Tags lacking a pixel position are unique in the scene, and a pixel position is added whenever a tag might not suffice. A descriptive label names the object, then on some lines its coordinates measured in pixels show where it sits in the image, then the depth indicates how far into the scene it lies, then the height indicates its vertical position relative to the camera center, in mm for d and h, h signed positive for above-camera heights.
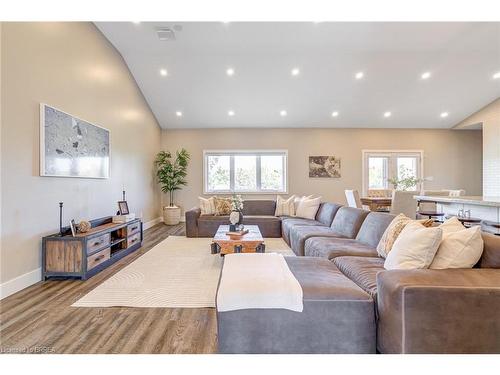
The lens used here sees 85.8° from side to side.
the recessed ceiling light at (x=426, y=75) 6023 +2541
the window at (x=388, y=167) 8352 +637
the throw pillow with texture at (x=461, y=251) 1818 -435
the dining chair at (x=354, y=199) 5906 -256
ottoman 1635 -861
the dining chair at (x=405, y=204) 5473 -340
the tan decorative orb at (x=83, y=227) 3549 -519
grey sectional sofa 1479 -759
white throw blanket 1640 -644
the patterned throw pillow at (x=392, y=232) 2439 -424
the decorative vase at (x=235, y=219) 4258 -499
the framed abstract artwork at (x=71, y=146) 3301 +599
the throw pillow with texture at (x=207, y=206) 6012 -416
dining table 6418 -376
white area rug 2641 -1103
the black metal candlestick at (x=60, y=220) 3415 -418
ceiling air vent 4613 +2692
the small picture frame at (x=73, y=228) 3363 -515
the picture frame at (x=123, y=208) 4871 -373
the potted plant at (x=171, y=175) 7578 +361
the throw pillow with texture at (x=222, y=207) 5971 -435
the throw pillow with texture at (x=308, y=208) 5605 -433
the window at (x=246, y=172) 8367 +484
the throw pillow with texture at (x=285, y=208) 6098 -468
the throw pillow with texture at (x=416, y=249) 1866 -443
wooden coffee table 3684 -788
